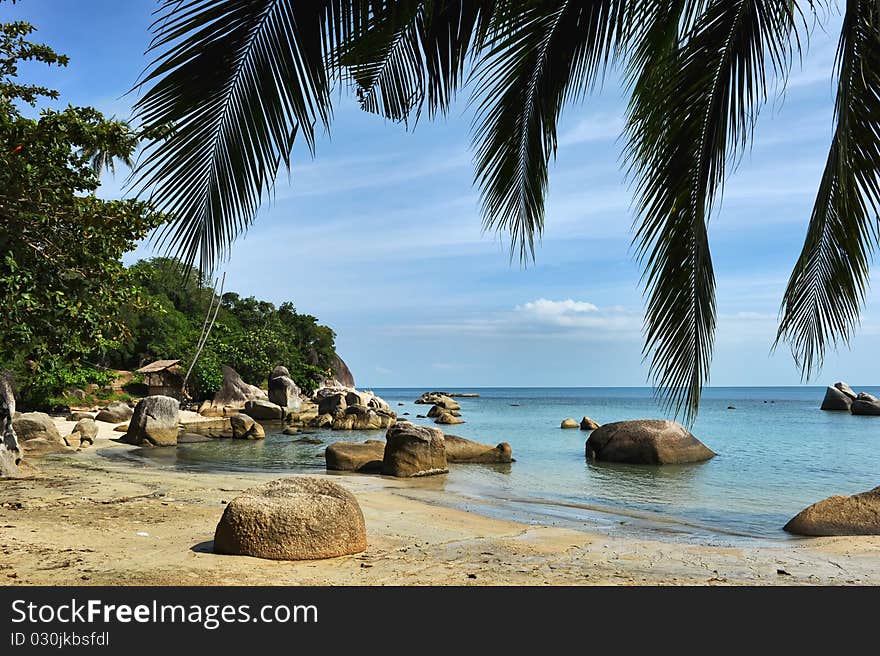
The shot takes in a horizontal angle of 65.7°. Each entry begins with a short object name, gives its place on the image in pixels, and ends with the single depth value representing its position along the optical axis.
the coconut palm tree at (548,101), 3.25
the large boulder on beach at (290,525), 6.37
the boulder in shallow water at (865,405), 53.06
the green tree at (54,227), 7.28
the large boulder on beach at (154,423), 22.55
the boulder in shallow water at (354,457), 17.28
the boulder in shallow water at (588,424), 35.81
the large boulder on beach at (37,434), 17.61
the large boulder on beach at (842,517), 10.04
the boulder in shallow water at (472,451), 19.92
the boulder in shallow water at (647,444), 20.20
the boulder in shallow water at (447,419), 43.47
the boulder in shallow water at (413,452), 16.34
